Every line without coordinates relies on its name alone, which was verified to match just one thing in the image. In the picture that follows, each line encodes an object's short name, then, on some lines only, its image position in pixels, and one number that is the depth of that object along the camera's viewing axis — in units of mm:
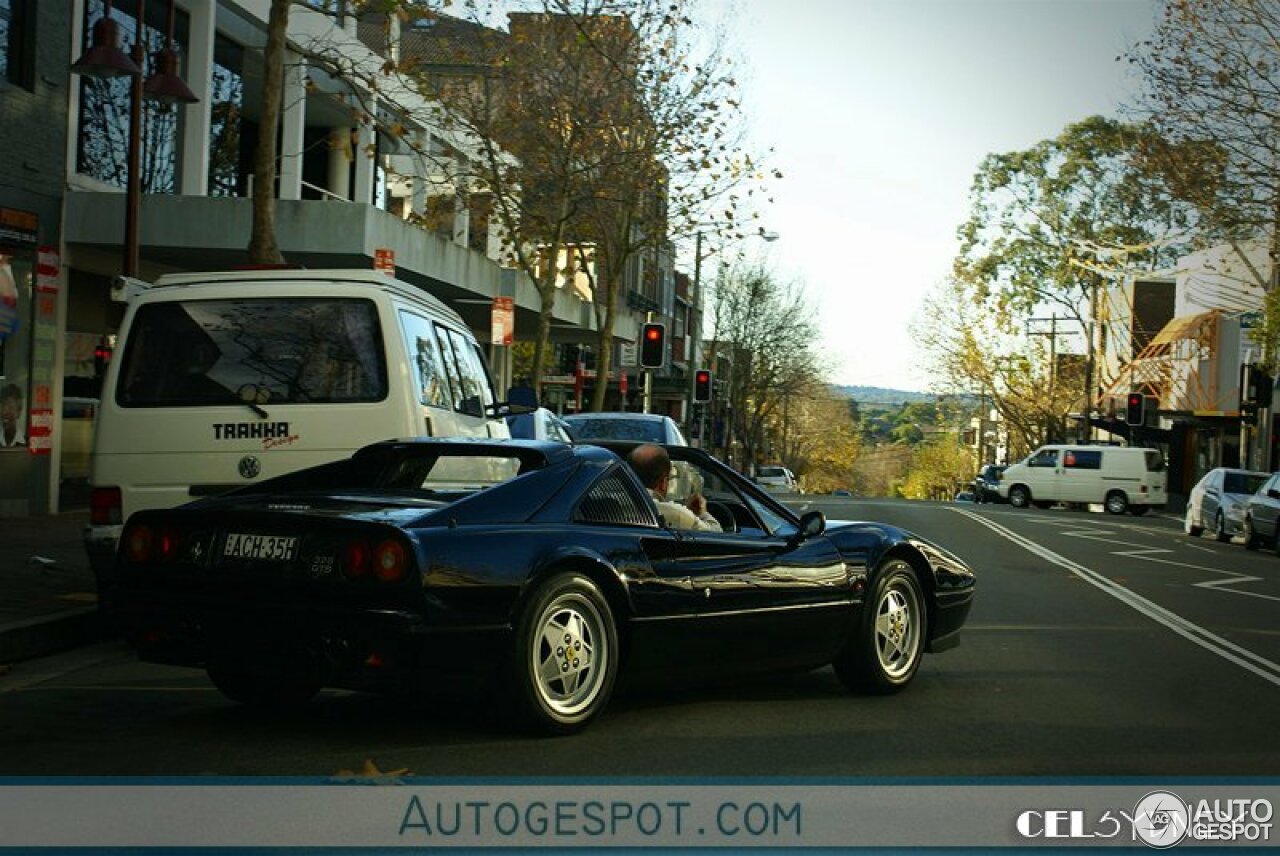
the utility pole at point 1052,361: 68812
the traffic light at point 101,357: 19033
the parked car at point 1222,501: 30953
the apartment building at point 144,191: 18891
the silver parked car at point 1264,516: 27672
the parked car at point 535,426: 17141
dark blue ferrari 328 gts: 6070
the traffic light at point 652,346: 30828
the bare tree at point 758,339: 76875
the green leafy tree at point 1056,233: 62094
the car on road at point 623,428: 20172
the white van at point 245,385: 9820
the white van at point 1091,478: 51438
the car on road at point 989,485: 58125
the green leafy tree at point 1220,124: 28984
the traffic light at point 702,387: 36000
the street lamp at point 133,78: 15141
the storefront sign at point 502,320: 20484
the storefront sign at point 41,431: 16922
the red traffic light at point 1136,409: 46719
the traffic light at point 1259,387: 38000
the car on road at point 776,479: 61219
